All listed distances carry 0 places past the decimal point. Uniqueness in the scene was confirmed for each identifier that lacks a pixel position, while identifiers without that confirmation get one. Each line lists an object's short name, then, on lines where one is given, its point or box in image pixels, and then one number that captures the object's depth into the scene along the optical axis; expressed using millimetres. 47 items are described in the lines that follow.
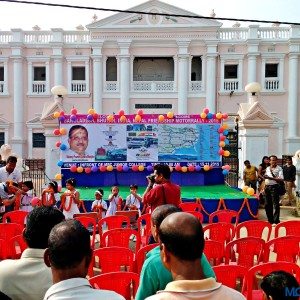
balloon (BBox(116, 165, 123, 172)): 13807
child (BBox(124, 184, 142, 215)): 9875
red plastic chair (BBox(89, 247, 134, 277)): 5023
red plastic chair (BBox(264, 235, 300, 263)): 5738
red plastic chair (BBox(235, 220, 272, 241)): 6750
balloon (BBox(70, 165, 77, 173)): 13633
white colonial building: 26953
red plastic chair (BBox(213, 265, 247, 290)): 4133
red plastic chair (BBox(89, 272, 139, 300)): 3818
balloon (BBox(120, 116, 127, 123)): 13766
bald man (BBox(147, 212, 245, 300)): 2076
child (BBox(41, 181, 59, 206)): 8977
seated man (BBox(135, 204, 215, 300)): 2943
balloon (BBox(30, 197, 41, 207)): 9125
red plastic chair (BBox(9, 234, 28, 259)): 6094
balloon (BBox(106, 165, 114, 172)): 13727
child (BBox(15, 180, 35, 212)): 8906
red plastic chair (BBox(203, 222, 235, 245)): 6733
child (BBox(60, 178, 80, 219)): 8789
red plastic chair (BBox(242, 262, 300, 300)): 4098
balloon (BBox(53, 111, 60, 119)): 13589
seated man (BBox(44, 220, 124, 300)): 2105
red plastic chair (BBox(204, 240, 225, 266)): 5586
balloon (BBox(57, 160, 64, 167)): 13547
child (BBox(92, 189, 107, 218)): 9584
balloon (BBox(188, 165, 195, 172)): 13875
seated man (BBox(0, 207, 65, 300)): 2594
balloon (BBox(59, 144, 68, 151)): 13523
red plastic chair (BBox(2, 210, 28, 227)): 7879
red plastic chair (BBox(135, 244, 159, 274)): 5062
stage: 11055
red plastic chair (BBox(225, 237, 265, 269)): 5594
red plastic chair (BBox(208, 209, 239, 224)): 8219
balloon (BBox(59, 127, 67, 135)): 13469
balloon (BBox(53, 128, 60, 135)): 13583
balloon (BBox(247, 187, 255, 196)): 11688
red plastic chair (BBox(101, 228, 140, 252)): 6247
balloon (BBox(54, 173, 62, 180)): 13203
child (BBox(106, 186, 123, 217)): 9581
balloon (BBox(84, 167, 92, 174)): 13719
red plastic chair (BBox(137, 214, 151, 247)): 7445
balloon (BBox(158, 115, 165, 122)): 13750
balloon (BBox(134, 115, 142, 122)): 13763
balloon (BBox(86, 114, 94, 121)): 13652
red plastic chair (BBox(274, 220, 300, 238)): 6851
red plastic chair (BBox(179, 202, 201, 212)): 9789
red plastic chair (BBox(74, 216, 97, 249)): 7413
